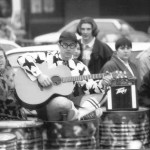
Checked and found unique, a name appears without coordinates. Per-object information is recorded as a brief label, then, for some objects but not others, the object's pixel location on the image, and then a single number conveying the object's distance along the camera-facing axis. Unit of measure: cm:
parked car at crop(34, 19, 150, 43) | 3163
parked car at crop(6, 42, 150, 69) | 1506
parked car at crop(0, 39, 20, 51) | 1749
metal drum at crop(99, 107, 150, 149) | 1114
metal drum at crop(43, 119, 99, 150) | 1037
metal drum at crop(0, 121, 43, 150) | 1000
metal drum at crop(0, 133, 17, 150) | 917
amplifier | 1128
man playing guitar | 1053
